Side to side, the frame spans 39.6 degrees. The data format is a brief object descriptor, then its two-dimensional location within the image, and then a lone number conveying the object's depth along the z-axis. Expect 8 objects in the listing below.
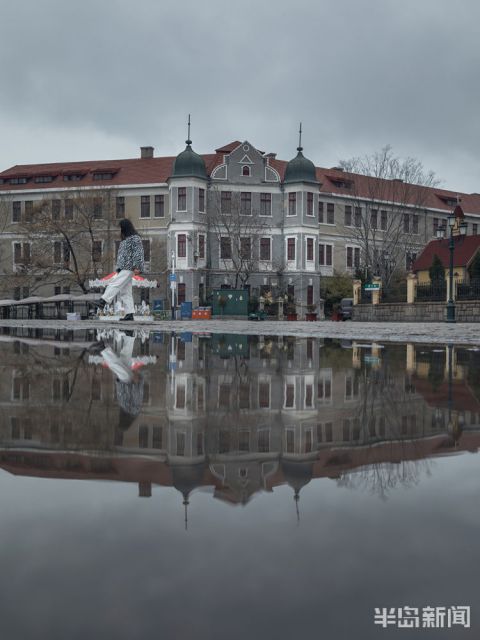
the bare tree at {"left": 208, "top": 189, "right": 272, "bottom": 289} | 59.47
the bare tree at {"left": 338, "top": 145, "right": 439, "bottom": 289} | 55.53
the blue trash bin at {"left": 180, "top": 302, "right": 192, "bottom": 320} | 48.97
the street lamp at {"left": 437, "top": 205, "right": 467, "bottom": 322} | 31.20
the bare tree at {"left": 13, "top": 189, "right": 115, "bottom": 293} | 53.62
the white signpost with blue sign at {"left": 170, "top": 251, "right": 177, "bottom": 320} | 48.16
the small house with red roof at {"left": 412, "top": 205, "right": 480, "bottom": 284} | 54.94
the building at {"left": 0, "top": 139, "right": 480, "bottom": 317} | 56.56
